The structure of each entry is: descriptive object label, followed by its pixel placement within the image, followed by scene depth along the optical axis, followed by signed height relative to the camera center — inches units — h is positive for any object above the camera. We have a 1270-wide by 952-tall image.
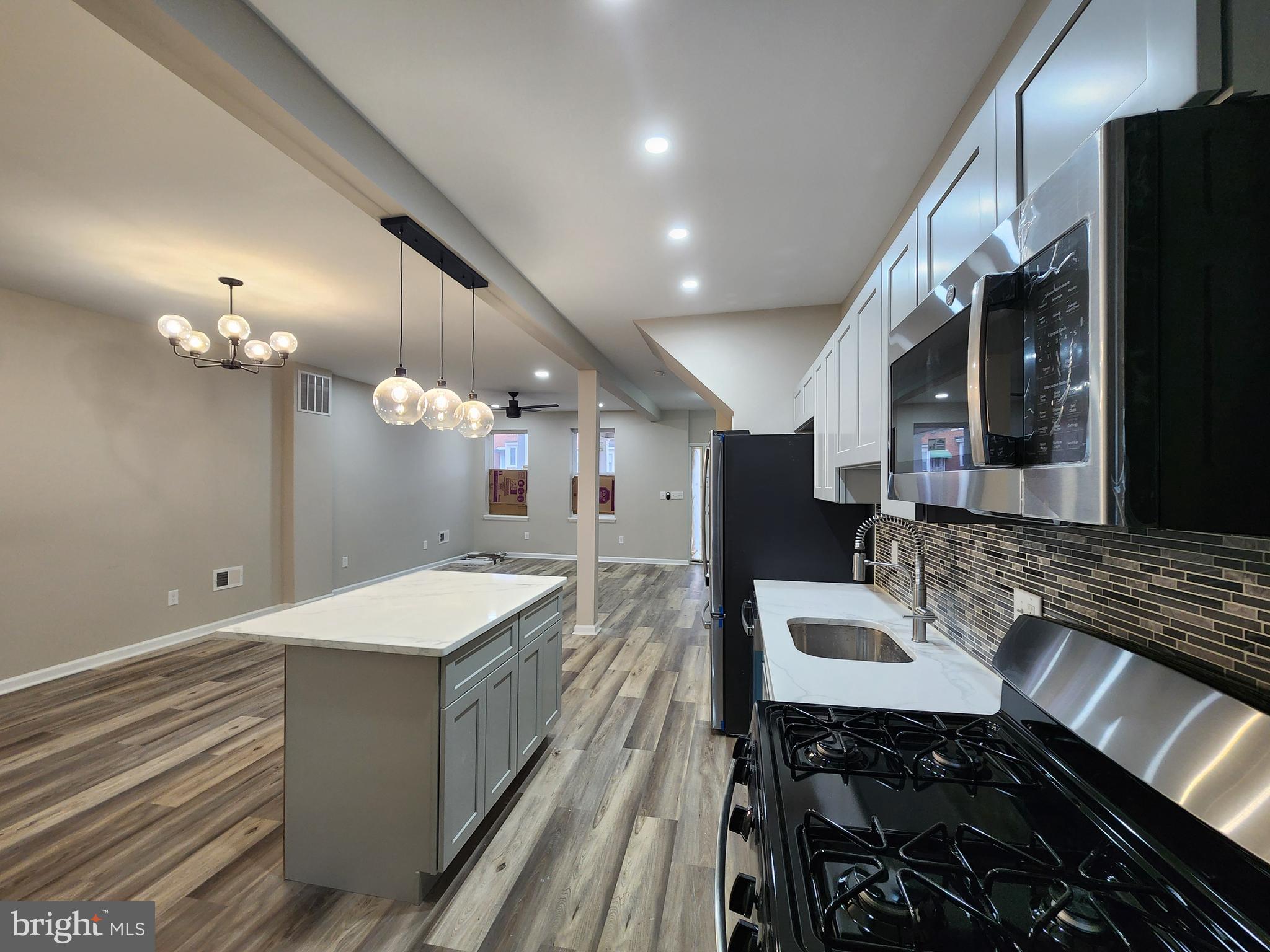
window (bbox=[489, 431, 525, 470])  361.7 +17.6
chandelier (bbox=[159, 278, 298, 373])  116.0 +32.7
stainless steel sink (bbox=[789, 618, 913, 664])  78.4 -25.3
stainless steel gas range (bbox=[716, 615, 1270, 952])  23.5 -20.6
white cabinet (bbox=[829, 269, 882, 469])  65.0 +13.4
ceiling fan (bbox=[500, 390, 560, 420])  275.1 +35.9
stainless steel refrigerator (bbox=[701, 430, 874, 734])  111.4 -13.1
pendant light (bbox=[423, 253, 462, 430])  104.3 +14.0
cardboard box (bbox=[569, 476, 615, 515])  346.3 -12.9
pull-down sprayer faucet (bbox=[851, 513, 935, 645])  67.9 -16.9
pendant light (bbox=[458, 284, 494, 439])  114.7 +13.0
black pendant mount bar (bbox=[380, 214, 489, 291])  83.9 +41.0
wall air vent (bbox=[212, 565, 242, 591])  186.1 -37.6
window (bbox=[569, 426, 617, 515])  346.0 +5.8
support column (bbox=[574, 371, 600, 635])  185.6 -9.6
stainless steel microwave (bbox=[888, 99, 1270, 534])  18.7 +5.8
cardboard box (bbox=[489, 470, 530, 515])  360.2 -11.1
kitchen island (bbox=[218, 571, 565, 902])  68.0 -36.6
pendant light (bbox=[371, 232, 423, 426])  96.6 +14.3
